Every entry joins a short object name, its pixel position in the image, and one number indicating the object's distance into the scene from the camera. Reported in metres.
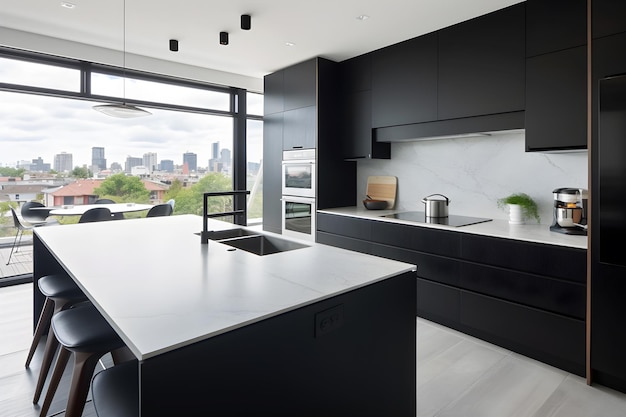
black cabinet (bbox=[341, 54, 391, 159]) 3.95
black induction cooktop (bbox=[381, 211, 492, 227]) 3.09
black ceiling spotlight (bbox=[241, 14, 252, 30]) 3.05
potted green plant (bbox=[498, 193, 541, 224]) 2.95
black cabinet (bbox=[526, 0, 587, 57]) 2.40
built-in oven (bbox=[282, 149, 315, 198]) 4.23
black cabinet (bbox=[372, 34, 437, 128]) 3.34
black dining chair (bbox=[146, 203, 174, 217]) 4.20
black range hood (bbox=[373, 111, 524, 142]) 2.82
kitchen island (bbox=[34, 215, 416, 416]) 0.96
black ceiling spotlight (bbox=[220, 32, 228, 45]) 3.39
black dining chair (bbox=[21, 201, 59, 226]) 3.84
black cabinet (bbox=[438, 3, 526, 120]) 2.75
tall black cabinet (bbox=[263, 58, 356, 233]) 4.18
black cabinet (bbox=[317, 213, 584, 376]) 2.28
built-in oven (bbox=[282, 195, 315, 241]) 4.30
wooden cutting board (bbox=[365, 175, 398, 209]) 4.14
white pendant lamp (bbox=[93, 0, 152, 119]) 2.99
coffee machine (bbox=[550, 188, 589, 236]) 2.48
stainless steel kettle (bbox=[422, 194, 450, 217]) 3.32
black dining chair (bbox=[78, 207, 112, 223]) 3.77
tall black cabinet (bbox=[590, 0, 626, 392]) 2.01
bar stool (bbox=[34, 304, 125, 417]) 1.39
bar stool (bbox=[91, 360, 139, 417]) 1.07
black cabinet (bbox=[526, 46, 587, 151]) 2.40
